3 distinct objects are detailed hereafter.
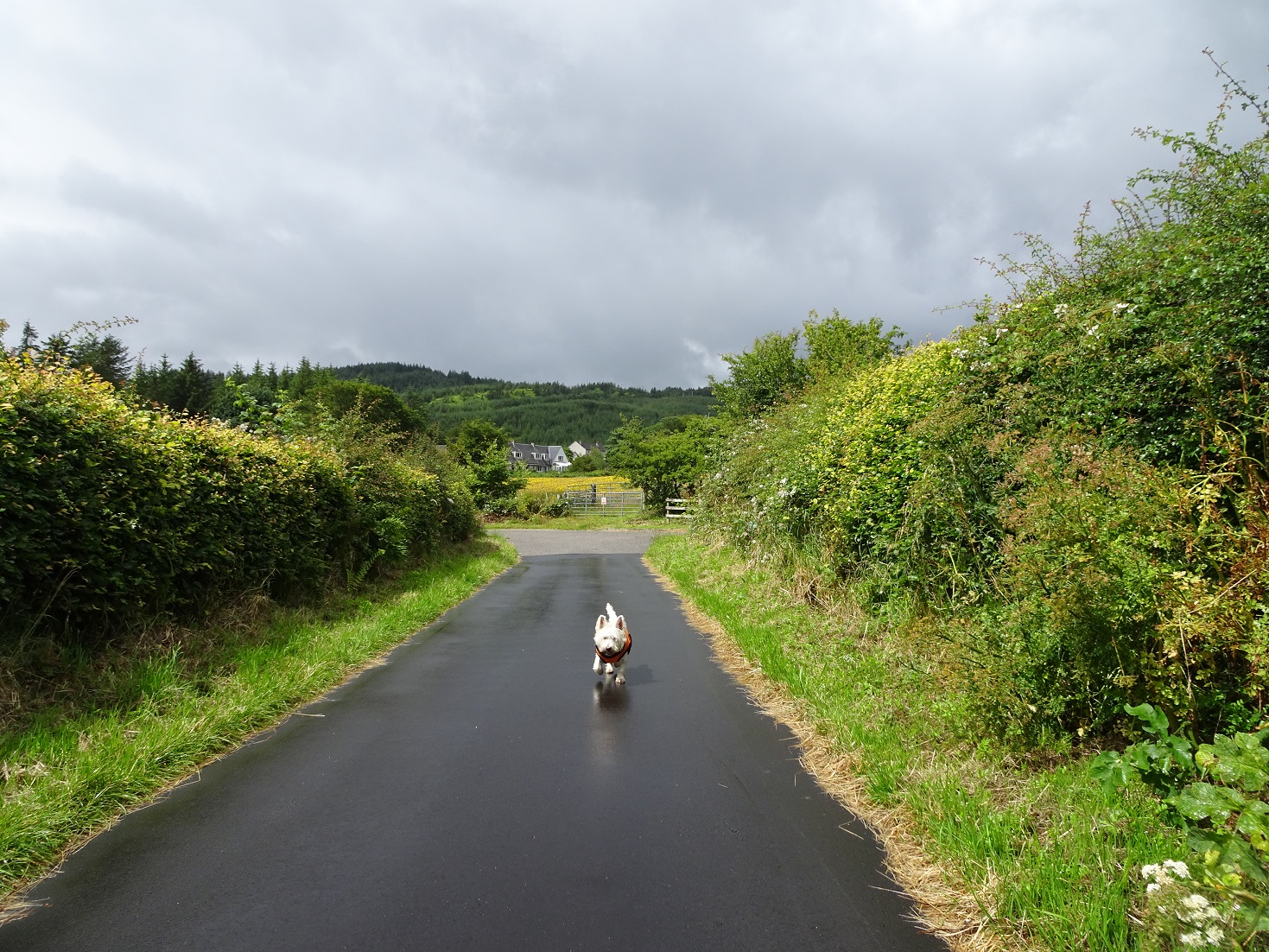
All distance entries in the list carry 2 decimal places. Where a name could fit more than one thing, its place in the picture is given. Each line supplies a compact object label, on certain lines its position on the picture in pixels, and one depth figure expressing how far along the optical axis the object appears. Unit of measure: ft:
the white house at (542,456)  424.62
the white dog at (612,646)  21.53
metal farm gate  158.54
